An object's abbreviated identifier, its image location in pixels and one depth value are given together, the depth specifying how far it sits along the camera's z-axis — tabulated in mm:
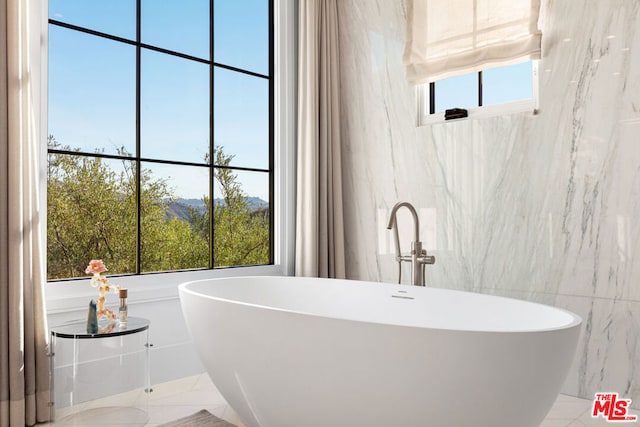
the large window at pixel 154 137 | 5391
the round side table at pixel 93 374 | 2127
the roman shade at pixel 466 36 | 2566
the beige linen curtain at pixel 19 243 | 2039
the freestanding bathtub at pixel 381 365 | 1438
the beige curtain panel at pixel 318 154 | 3270
